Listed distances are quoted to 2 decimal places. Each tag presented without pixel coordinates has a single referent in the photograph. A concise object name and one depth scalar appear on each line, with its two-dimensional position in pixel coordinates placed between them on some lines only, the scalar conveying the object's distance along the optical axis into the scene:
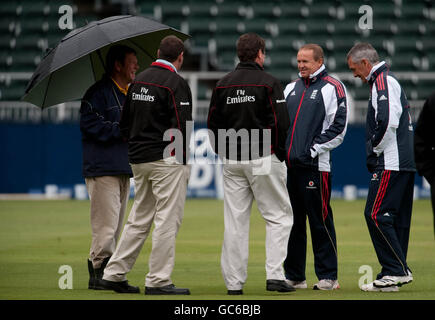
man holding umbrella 15.52
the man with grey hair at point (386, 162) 15.16
